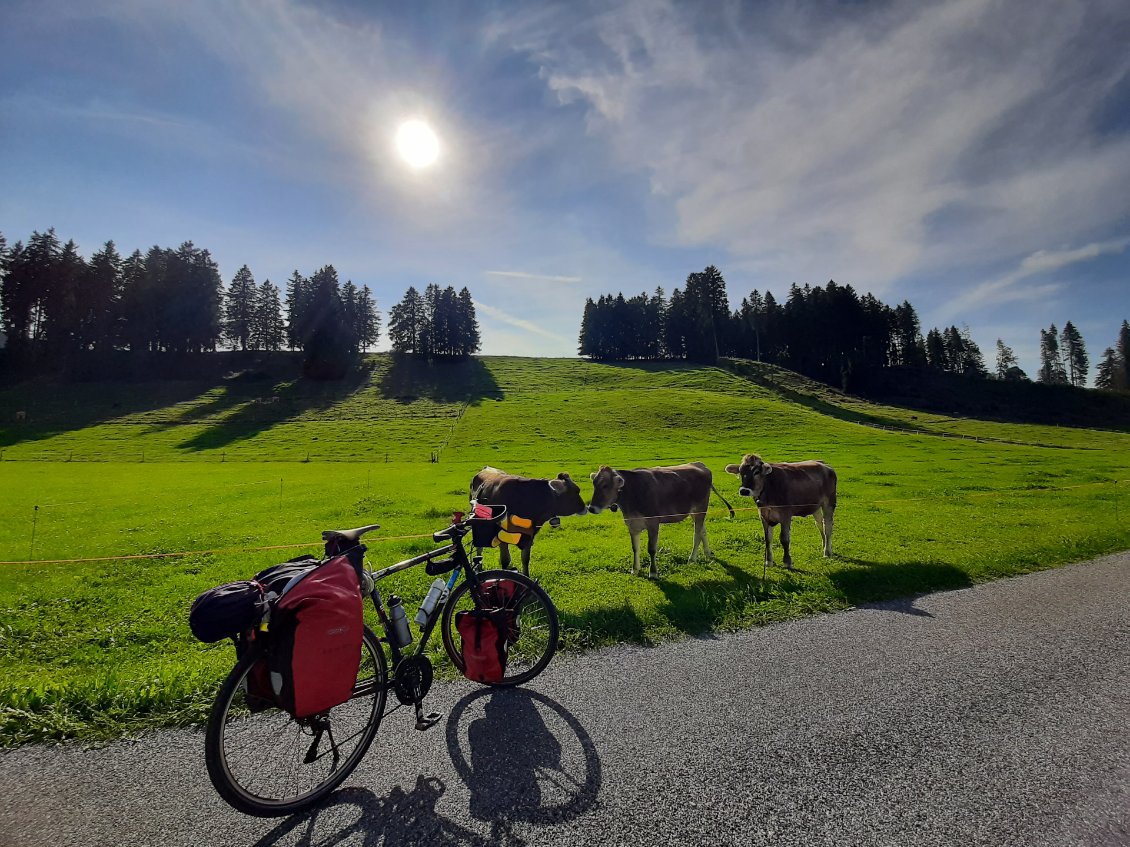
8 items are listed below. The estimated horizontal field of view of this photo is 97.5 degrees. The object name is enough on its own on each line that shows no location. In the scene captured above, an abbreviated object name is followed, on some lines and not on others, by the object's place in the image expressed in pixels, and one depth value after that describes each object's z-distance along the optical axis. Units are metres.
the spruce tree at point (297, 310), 85.81
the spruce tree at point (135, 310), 81.44
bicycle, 3.68
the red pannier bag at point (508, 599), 5.35
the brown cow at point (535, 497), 9.98
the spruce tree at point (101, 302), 79.19
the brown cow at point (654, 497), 10.25
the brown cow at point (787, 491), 10.74
